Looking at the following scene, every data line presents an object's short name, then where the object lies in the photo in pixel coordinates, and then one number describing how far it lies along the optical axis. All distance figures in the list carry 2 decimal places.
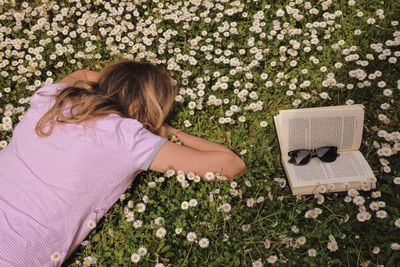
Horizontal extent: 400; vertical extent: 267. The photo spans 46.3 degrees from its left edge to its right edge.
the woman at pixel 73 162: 2.54
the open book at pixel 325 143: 2.93
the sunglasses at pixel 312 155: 2.99
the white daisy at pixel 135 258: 2.76
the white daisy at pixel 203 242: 2.81
